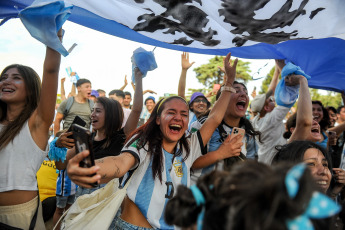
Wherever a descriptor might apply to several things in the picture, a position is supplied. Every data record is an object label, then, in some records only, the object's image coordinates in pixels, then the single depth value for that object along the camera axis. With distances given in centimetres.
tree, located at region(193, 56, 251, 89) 3600
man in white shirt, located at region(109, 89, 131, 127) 585
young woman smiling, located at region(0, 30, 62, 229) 161
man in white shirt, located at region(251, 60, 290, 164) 276
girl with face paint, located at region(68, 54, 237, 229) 164
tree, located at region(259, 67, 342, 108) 3000
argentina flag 196
